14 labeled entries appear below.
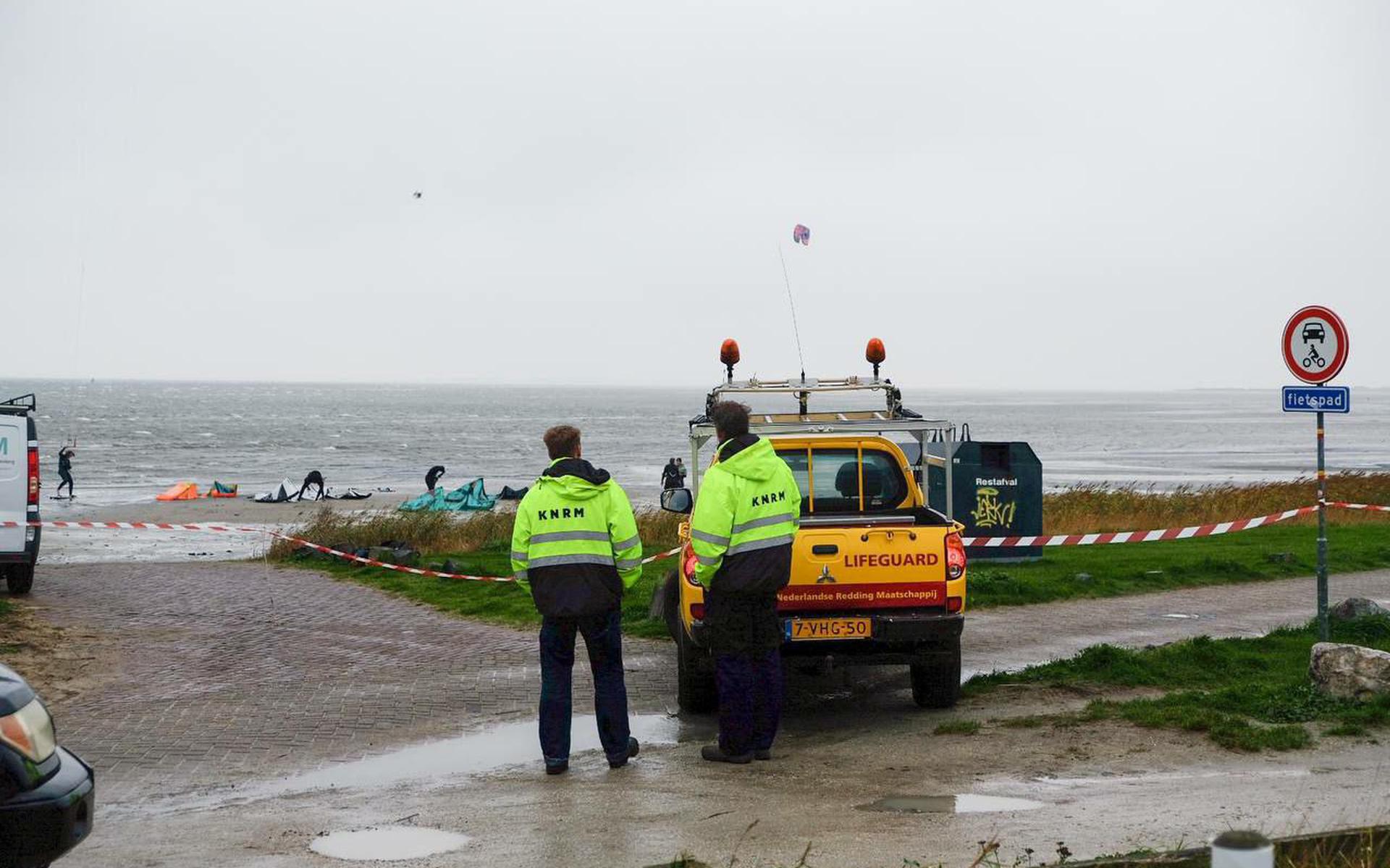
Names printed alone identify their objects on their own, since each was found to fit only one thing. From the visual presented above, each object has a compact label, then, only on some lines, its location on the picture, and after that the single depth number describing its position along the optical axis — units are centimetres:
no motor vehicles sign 1032
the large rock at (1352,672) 849
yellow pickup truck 866
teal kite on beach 3394
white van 1554
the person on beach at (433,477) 3734
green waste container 1780
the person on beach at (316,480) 3888
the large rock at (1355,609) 1144
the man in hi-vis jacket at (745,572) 774
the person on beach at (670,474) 2731
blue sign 1032
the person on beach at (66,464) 4150
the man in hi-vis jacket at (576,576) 765
